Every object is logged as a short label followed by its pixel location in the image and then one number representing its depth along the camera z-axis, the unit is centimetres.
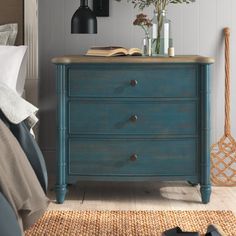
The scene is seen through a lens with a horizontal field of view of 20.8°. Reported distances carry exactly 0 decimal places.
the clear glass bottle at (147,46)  364
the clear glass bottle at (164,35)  363
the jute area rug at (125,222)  295
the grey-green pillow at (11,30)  384
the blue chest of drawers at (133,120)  342
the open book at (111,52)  348
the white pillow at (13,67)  341
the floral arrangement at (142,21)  366
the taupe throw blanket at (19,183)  232
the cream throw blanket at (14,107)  286
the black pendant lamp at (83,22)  360
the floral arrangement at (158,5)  366
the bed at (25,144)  209
